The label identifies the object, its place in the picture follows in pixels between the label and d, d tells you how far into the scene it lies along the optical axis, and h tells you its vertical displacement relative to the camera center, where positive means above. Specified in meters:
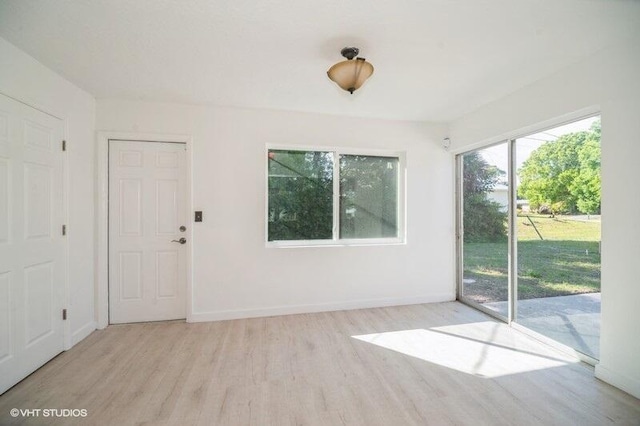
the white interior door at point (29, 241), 2.02 -0.23
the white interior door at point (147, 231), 3.13 -0.22
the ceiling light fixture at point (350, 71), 1.98 +1.04
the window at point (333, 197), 3.55 +0.20
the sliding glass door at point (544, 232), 2.41 -0.20
